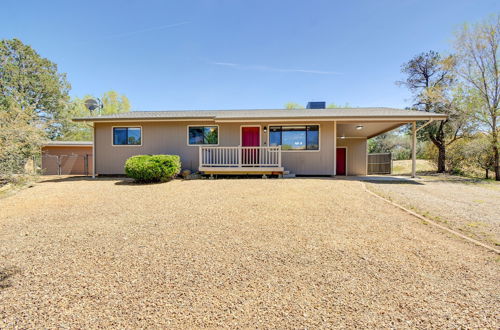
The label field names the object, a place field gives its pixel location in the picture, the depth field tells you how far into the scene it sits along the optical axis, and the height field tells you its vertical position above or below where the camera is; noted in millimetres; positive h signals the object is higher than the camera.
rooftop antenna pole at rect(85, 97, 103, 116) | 14273 +3791
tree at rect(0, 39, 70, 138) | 20297 +7858
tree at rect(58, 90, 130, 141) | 24828 +6349
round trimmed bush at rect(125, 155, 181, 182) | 7922 -266
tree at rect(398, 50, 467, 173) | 12992 +4231
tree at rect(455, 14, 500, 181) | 11125 +4969
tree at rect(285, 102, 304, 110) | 27672 +7267
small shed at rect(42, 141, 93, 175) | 16156 +132
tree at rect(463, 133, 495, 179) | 11727 +474
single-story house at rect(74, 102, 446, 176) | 9633 +1087
